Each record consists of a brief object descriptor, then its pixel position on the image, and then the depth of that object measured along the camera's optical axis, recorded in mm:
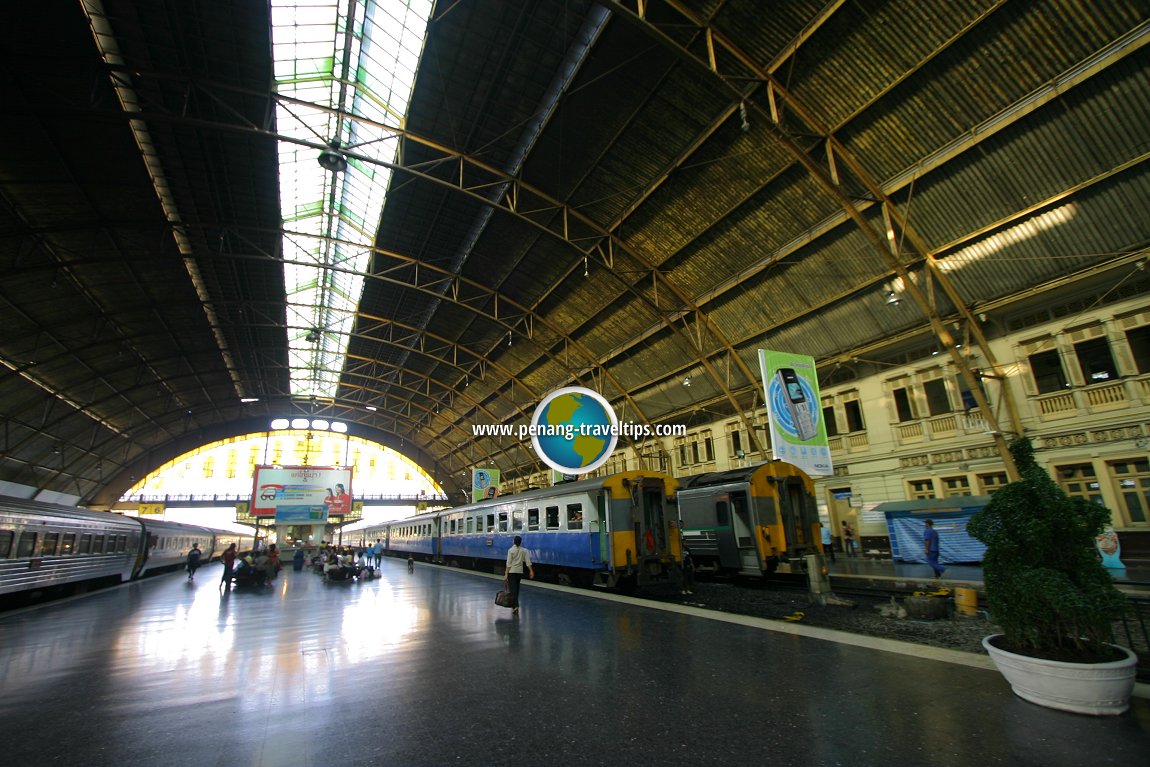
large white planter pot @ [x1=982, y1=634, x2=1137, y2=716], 3873
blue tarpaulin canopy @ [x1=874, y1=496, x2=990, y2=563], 15125
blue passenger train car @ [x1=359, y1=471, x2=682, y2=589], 12258
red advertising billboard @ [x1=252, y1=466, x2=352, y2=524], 38188
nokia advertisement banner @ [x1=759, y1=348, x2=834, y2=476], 13867
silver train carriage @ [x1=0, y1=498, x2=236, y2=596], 12031
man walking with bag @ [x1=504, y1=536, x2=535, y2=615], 9297
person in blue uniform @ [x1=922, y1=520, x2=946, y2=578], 12148
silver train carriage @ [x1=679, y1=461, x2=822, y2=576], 13188
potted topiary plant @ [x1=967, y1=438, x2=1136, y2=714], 3949
